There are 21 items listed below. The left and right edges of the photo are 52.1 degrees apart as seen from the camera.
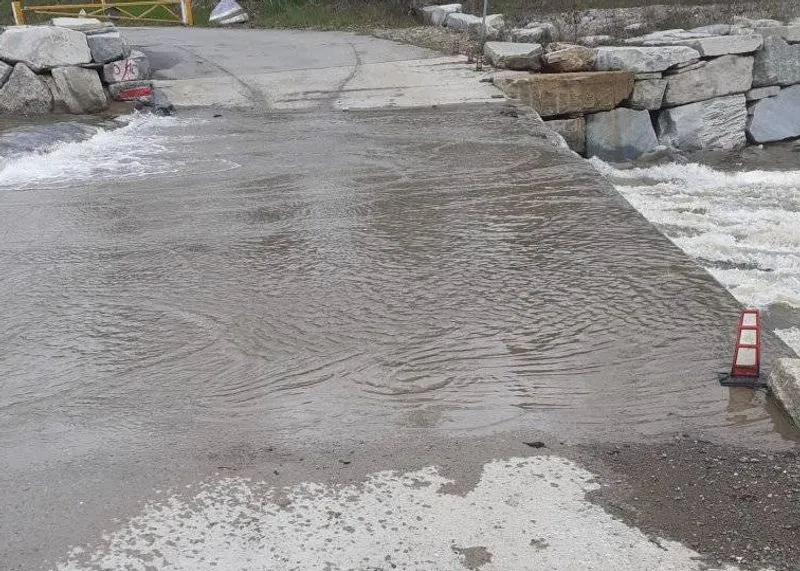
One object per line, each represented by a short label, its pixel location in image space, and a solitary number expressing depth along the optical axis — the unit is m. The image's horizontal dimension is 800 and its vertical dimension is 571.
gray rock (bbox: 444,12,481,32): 14.46
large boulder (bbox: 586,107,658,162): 11.24
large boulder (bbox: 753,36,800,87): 12.10
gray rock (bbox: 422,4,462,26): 15.93
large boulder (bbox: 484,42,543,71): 11.45
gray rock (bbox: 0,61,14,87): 10.55
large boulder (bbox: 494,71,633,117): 10.82
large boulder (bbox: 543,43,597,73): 11.10
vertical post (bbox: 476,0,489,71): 12.50
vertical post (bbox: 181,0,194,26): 19.41
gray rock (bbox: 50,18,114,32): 11.22
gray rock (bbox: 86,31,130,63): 10.91
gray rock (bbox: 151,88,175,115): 10.70
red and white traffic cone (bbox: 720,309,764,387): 3.89
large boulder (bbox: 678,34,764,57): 11.73
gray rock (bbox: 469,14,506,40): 13.52
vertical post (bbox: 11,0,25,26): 15.90
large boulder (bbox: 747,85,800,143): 12.38
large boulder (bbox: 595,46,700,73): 11.16
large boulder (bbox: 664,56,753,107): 11.63
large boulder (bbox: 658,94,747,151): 11.82
